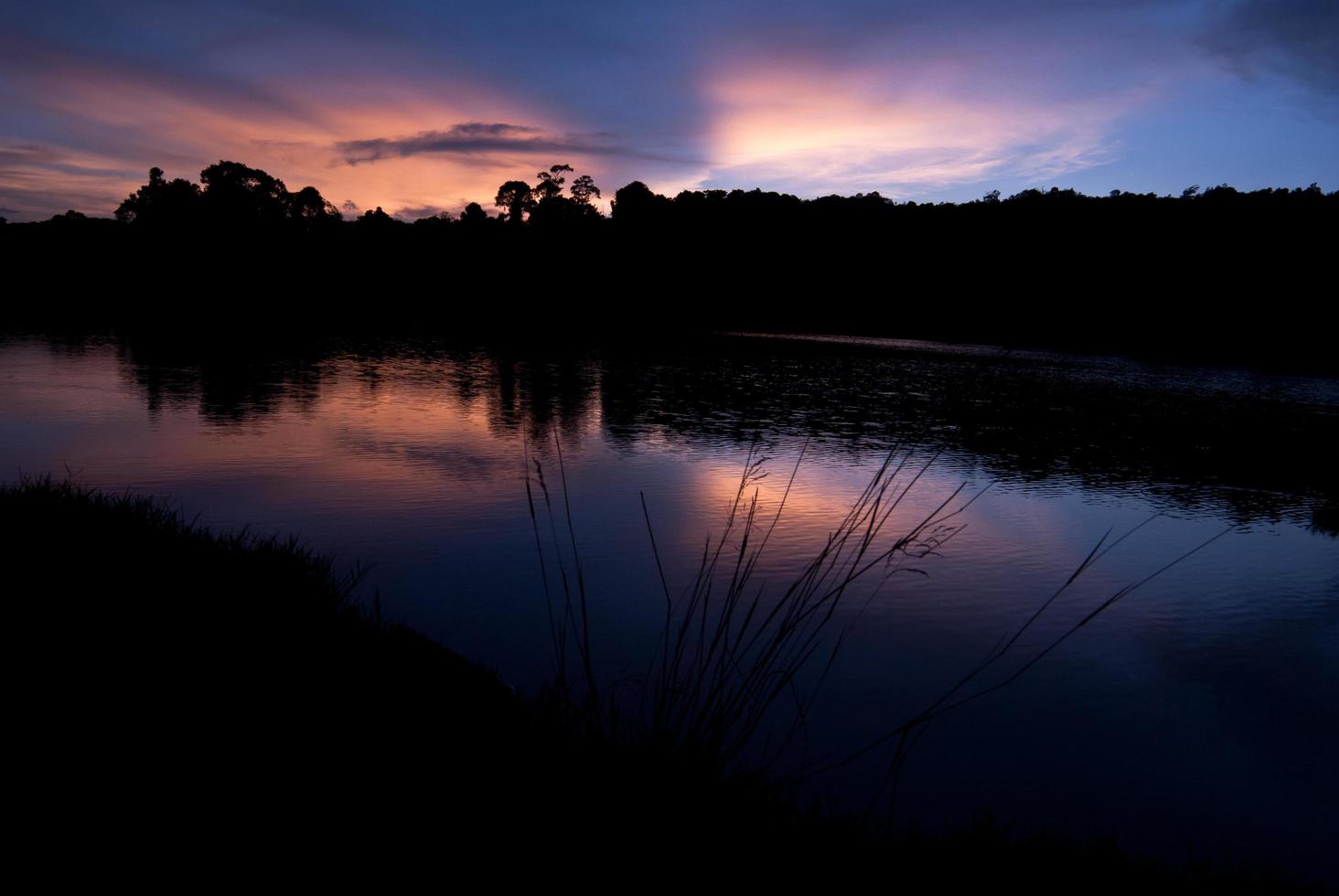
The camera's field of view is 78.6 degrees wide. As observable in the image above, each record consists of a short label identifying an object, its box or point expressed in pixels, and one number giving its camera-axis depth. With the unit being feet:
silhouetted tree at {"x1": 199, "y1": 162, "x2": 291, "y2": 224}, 370.32
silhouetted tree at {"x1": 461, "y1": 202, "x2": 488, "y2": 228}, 395.75
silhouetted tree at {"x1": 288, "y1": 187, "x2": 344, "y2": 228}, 411.95
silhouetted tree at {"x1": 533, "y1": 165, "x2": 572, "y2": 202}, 382.22
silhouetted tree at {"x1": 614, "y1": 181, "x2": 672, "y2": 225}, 399.65
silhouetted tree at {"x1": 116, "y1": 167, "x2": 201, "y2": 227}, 360.28
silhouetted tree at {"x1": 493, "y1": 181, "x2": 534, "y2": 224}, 391.65
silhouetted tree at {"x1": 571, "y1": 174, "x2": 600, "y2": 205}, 388.16
